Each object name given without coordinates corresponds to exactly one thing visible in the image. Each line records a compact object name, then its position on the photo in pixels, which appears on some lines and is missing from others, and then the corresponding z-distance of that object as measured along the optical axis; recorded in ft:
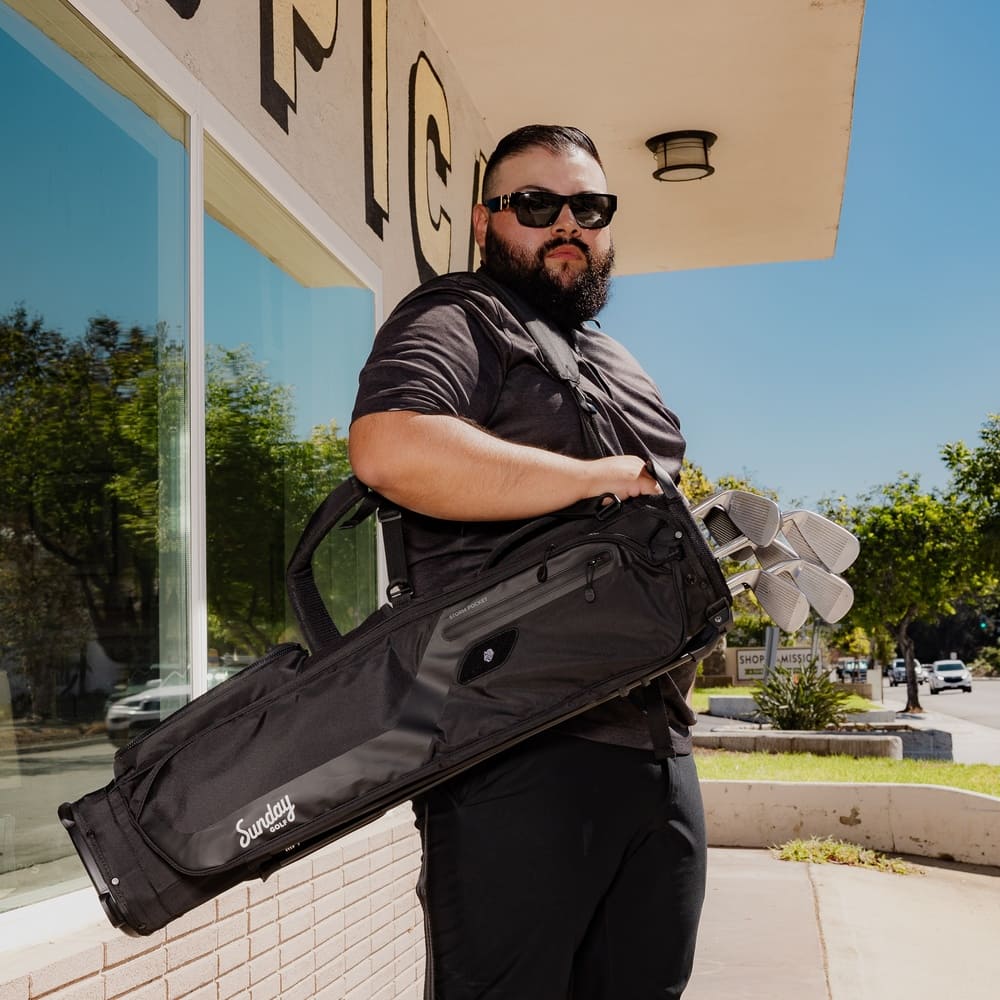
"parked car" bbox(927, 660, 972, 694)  180.24
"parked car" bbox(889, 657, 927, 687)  217.95
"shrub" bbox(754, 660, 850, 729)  52.39
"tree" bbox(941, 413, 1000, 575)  89.92
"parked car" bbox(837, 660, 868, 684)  184.42
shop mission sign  59.77
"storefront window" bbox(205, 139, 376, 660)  10.87
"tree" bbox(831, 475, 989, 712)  110.42
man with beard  5.32
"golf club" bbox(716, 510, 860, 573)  5.72
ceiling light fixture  22.47
